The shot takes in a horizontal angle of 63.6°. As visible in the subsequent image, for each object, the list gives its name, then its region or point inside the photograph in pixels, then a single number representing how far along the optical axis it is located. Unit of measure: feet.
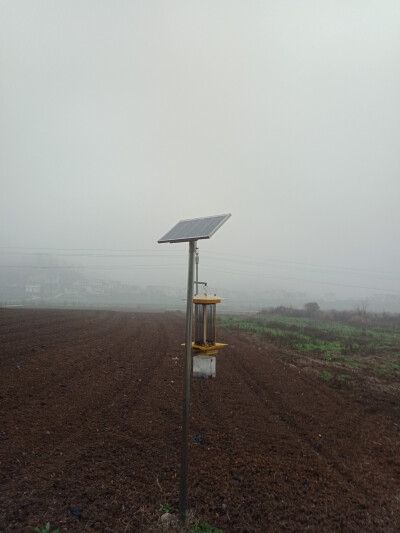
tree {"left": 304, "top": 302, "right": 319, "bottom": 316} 167.23
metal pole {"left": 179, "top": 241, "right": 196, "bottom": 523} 13.17
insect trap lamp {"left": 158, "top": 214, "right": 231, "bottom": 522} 13.20
